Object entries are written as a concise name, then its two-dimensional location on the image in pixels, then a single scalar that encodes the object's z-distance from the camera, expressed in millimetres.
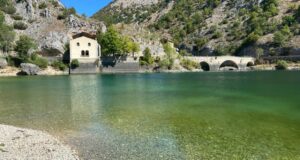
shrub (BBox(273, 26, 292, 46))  100351
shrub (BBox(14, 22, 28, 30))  78914
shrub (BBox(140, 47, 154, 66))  78194
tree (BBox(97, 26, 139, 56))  72907
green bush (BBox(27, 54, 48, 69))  67742
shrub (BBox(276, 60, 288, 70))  87855
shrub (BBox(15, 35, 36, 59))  68195
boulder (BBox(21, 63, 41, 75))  65145
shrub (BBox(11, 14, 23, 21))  81216
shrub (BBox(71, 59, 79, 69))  69997
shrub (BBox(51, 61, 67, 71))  70030
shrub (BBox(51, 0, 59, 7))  87618
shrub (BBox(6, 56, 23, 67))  67476
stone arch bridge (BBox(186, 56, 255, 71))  89632
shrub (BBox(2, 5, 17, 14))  82151
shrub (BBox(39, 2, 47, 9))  84956
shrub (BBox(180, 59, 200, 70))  84093
